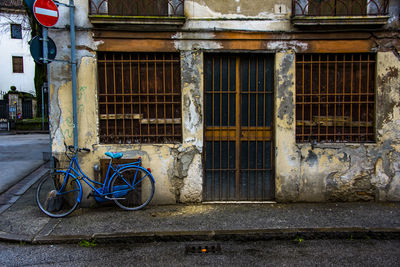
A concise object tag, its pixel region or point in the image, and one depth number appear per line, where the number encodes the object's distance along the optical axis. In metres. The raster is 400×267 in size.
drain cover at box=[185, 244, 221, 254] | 4.38
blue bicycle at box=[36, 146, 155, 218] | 5.68
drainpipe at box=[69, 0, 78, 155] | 5.80
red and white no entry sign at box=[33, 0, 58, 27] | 5.30
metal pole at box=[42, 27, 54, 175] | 5.48
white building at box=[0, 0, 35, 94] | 36.44
